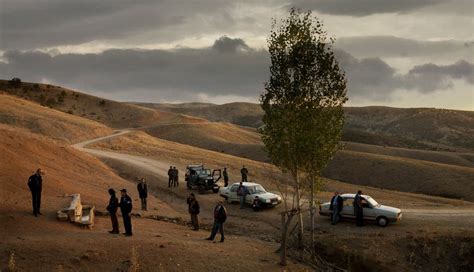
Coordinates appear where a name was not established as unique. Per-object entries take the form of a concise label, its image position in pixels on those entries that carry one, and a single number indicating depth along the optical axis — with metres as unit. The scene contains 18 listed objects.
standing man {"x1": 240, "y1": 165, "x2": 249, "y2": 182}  40.72
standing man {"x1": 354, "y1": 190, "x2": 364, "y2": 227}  27.19
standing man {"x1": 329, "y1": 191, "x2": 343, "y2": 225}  27.89
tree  23.86
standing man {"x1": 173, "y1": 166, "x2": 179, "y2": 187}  40.50
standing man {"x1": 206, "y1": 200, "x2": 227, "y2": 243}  22.00
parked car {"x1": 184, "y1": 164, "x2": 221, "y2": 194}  37.94
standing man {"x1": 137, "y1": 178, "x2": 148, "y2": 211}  29.56
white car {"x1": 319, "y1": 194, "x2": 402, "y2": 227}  26.91
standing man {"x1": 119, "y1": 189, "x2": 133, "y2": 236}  20.75
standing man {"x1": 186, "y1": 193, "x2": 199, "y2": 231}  23.95
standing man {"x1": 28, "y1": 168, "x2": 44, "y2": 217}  21.98
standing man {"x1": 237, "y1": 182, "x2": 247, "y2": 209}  32.88
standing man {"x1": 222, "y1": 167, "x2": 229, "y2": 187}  40.47
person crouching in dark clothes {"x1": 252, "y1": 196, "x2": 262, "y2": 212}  31.72
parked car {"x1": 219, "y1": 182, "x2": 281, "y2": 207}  31.86
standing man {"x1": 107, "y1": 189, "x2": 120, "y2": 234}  21.16
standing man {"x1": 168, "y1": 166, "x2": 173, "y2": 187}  40.36
